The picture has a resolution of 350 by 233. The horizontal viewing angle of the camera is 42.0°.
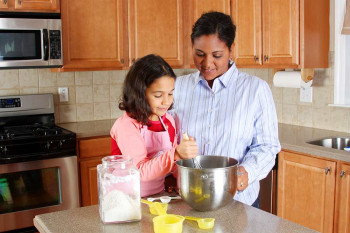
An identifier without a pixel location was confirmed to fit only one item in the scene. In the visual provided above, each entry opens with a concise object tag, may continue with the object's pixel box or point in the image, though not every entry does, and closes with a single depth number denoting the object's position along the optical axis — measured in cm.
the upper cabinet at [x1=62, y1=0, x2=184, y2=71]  336
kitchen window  316
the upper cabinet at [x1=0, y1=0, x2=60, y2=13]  306
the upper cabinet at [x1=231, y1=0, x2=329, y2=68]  306
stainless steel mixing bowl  138
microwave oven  308
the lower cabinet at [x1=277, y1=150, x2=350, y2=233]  265
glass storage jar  137
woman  179
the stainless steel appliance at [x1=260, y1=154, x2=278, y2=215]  308
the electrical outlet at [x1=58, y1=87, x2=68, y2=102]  364
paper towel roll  327
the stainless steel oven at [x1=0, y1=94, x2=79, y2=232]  295
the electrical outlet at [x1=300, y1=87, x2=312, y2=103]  343
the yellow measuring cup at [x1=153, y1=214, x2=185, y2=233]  128
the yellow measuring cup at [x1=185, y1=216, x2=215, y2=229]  135
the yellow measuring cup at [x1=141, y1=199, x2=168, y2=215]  145
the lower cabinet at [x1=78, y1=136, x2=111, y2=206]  321
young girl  161
